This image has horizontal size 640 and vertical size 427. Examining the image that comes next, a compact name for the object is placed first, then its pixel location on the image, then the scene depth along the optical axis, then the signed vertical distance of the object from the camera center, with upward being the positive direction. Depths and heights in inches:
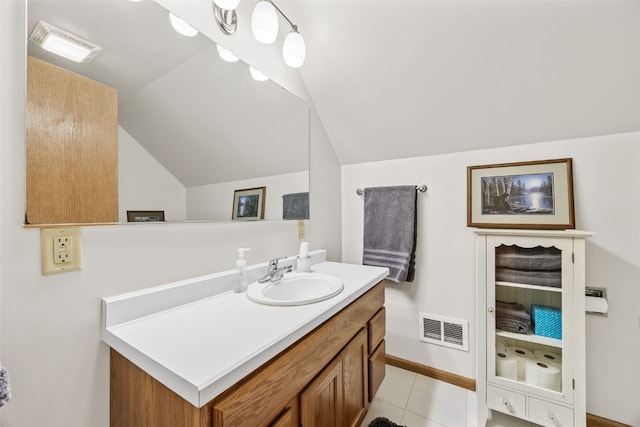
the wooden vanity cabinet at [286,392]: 23.6 -19.3
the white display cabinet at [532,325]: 47.6 -22.3
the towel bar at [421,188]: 68.7 +6.7
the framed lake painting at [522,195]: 54.1 +4.0
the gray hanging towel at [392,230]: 68.9 -4.3
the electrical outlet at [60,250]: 26.9 -3.6
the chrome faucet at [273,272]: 47.1 -10.8
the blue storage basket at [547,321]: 50.4 -21.3
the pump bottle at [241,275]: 43.9 -10.2
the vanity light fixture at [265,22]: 43.0 +32.0
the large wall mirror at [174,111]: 32.5 +17.0
